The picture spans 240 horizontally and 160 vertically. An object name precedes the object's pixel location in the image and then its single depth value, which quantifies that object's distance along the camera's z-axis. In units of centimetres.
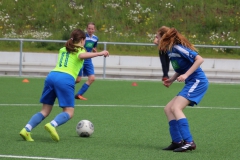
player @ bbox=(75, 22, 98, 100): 2689
